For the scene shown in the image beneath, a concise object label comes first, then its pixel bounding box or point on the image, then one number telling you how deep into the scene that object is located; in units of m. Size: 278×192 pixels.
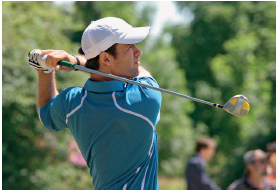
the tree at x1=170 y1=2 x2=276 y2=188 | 42.62
